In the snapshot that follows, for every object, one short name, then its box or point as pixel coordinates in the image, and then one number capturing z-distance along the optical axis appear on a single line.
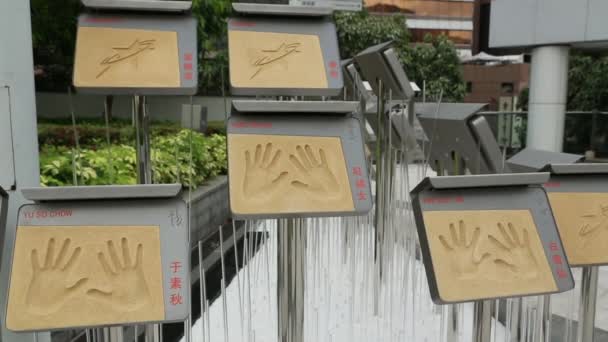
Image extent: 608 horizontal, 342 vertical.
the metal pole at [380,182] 1.68
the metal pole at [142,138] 1.24
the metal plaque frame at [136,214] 0.72
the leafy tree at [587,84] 8.17
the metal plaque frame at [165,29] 1.08
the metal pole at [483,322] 0.94
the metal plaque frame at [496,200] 0.80
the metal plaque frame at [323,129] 0.89
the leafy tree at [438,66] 10.85
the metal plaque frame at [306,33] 1.17
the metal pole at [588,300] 1.03
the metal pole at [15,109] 0.94
